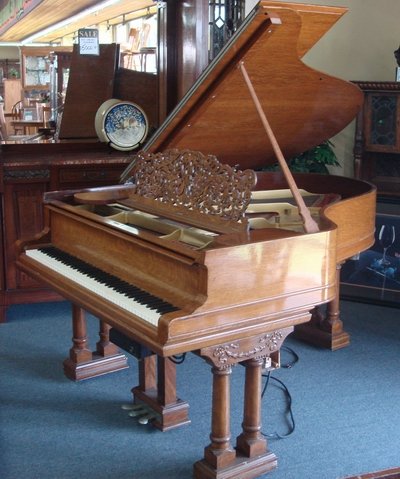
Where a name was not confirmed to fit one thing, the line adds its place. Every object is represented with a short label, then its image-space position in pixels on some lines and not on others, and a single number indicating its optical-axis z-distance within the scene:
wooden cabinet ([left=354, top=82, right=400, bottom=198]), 4.51
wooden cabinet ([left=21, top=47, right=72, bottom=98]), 10.84
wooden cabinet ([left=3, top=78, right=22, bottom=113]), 12.59
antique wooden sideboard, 4.07
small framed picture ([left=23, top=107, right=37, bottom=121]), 8.40
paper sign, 4.72
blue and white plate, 4.44
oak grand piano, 2.12
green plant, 4.79
